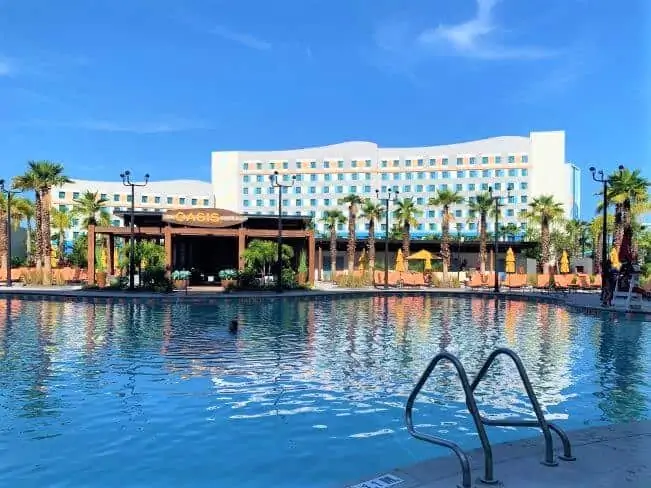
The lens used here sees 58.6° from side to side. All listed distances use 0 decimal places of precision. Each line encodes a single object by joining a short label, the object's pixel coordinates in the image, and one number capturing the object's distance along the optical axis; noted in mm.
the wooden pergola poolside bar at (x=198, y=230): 35625
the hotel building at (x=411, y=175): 99875
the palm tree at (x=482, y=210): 54319
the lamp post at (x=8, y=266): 37000
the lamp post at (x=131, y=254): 31984
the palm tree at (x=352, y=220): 56056
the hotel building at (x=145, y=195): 102250
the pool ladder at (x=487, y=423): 4789
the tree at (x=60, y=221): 68862
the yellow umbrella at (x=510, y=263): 44531
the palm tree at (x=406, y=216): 53625
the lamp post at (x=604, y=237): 26020
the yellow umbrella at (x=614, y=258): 39562
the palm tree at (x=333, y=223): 59281
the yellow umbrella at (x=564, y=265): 46906
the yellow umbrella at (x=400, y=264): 44219
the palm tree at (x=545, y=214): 48344
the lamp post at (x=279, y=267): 32625
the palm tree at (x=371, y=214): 55250
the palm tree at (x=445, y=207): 49969
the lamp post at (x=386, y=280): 39319
